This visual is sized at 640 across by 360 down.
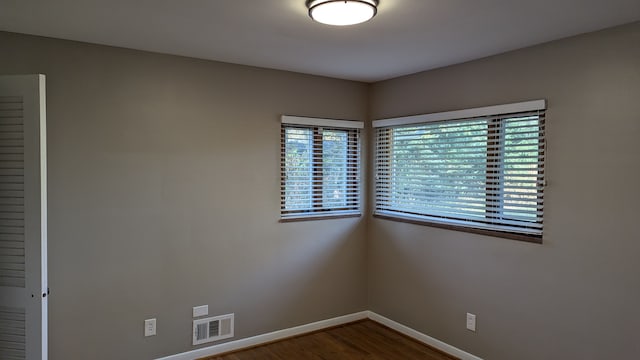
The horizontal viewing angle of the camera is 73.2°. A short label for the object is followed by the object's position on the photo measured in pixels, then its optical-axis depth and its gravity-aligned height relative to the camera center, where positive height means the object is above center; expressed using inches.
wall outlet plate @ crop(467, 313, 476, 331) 134.6 -45.1
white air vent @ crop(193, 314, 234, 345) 136.8 -49.3
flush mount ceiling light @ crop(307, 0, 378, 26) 84.4 +33.6
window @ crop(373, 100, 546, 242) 119.5 +3.0
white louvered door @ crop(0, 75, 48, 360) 92.5 -9.3
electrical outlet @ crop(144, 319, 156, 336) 127.8 -44.9
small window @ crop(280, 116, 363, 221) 154.6 +3.5
